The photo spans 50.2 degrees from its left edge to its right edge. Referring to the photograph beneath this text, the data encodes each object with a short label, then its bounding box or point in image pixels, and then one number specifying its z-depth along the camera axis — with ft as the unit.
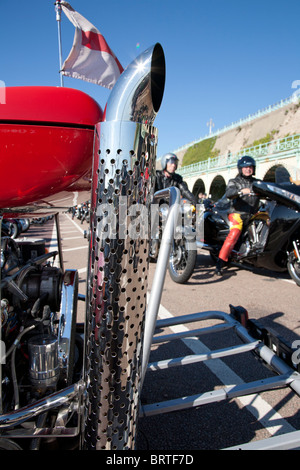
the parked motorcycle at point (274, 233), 13.80
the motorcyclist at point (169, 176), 18.32
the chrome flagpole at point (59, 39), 5.09
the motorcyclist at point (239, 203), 16.26
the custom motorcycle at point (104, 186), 2.36
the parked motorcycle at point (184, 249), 14.71
